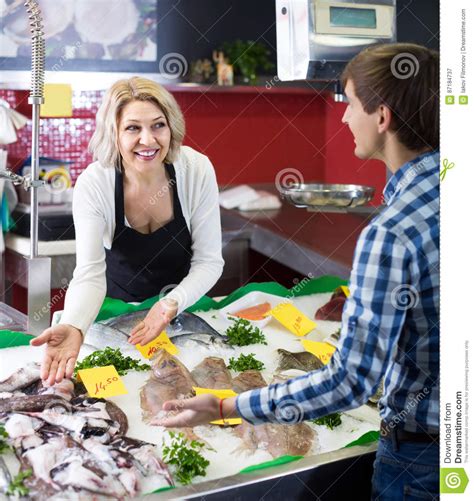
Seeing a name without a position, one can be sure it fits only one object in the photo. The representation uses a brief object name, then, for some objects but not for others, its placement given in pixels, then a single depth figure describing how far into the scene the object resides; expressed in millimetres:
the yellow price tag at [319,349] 1919
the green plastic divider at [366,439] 1473
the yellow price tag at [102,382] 1629
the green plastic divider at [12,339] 1858
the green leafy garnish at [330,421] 1566
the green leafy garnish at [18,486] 1214
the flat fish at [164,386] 1597
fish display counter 1287
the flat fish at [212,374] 1704
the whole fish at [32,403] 1486
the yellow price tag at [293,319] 2127
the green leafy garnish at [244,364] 1828
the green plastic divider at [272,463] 1352
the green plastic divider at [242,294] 2098
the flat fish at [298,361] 1841
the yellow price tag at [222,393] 1529
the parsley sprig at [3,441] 1346
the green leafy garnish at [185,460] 1316
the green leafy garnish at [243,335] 2004
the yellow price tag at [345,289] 2324
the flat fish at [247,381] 1699
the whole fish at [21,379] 1590
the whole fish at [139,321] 1921
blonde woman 1976
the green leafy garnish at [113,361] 1761
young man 1097
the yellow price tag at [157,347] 1868
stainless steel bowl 2299
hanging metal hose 1695
